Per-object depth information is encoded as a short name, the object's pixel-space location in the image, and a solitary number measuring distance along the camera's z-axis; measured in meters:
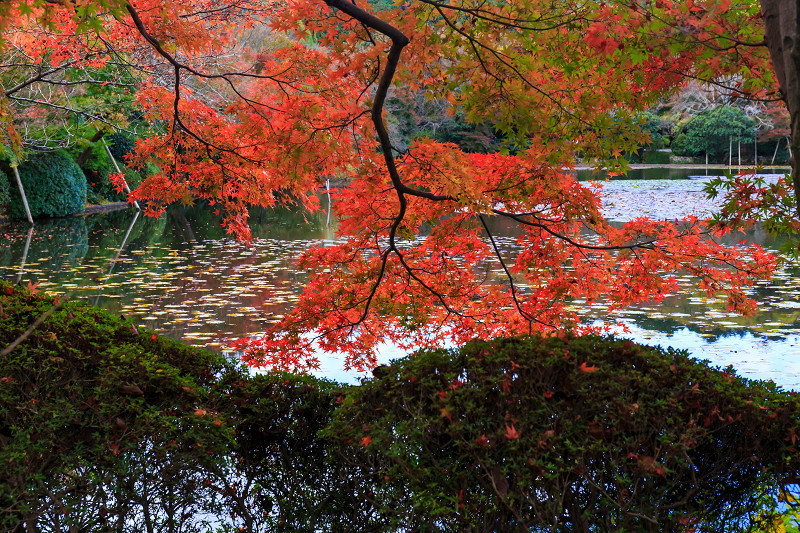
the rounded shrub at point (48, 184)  20.31
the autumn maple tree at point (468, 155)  3.93
